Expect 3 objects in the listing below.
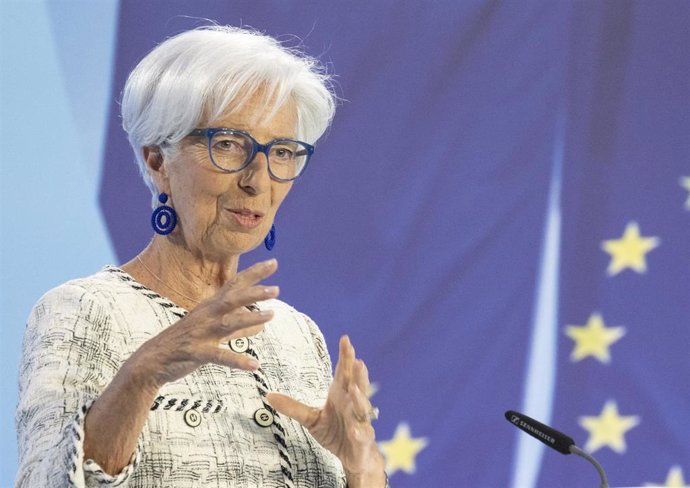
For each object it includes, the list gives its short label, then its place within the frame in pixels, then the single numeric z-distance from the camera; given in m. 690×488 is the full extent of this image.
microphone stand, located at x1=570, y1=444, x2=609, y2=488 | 5.05
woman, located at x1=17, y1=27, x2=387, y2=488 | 4.83
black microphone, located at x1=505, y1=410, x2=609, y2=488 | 5.05
